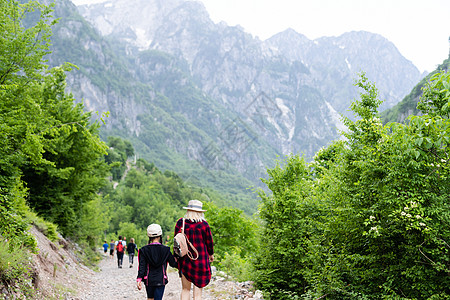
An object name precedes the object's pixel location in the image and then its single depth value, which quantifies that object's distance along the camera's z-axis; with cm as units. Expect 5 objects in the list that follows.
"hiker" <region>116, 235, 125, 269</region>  1878
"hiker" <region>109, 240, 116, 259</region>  3030
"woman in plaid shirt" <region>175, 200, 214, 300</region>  564
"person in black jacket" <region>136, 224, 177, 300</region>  541
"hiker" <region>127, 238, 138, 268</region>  1865
